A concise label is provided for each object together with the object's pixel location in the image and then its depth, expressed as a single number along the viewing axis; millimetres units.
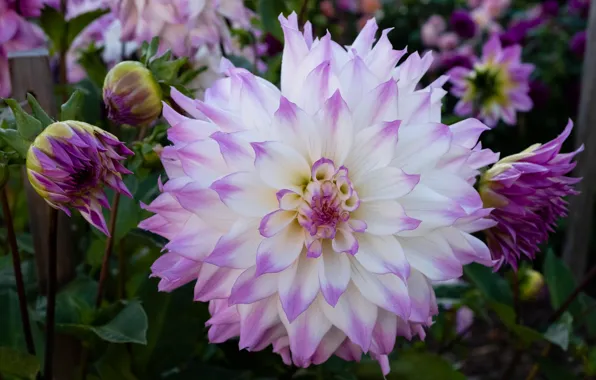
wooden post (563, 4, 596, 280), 1370
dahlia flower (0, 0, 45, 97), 627
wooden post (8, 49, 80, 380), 540
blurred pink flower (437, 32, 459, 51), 2111
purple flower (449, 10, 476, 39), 1836
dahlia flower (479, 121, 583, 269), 438
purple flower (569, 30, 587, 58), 1692
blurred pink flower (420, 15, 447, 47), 2240
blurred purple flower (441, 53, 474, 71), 1288
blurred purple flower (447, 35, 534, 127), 1099
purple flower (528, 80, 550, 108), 1686
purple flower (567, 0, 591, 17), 1946
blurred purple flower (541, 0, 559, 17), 1979
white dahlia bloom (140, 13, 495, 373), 366
